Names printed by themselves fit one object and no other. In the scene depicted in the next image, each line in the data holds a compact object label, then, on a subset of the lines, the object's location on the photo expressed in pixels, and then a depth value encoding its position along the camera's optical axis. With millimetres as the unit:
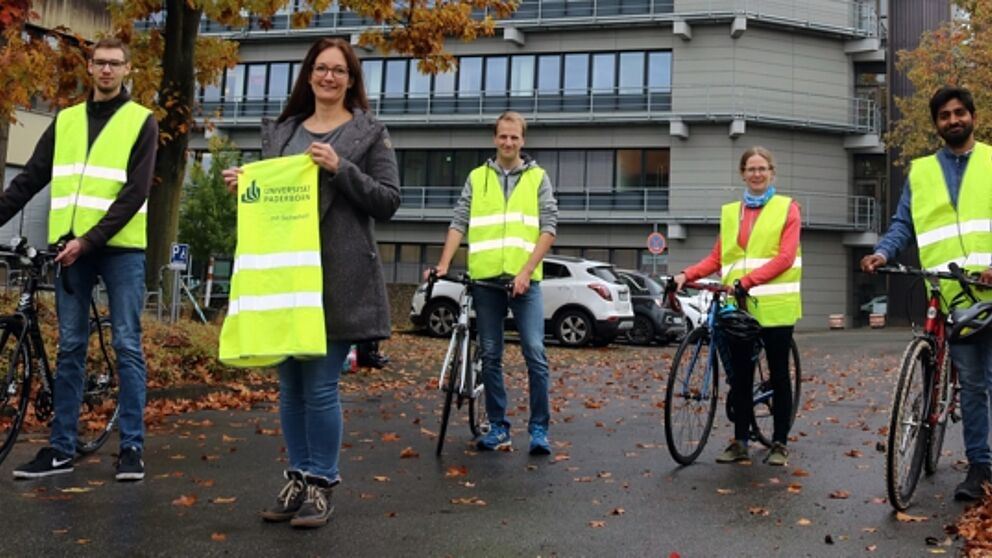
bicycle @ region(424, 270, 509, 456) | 7078
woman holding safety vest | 4648
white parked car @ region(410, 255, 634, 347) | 20719
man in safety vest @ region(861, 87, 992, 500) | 5551
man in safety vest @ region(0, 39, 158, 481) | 5812
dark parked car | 23938
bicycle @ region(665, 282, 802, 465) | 6635
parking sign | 19466
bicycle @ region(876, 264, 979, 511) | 5176
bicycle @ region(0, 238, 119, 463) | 5699
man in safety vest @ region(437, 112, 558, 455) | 7078
